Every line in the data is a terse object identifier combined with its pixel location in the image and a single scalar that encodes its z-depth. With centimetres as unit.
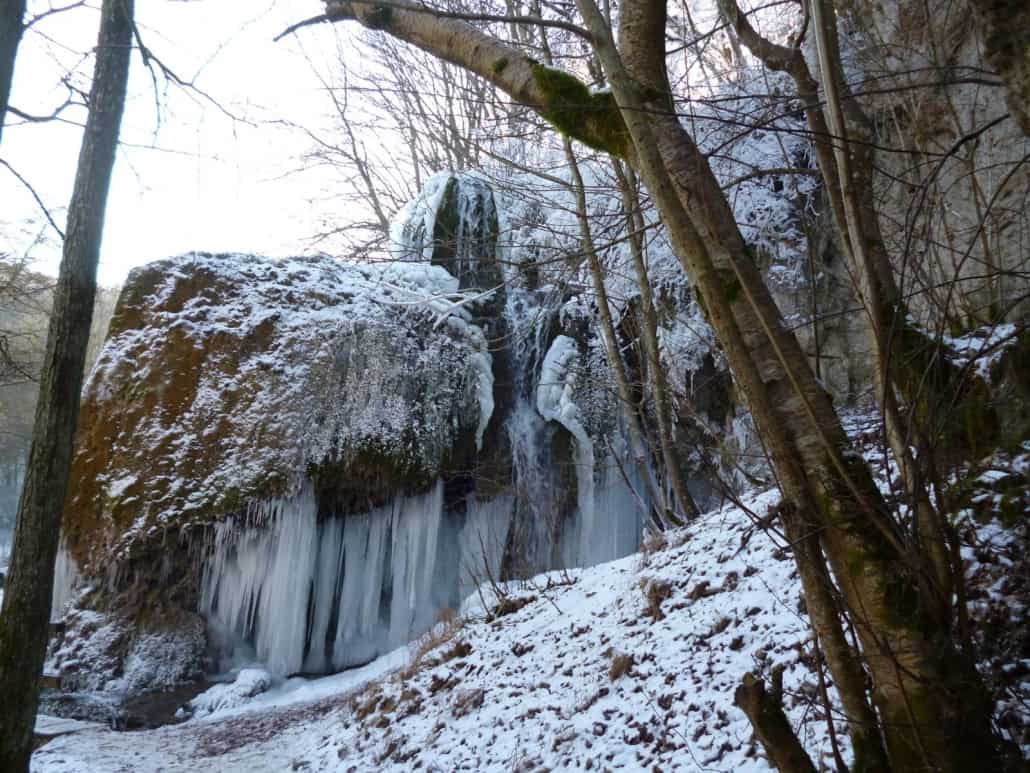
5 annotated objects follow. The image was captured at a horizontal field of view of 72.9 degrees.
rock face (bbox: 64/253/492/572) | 757
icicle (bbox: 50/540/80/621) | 723
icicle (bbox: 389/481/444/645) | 834
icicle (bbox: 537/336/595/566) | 907
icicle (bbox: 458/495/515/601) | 907
